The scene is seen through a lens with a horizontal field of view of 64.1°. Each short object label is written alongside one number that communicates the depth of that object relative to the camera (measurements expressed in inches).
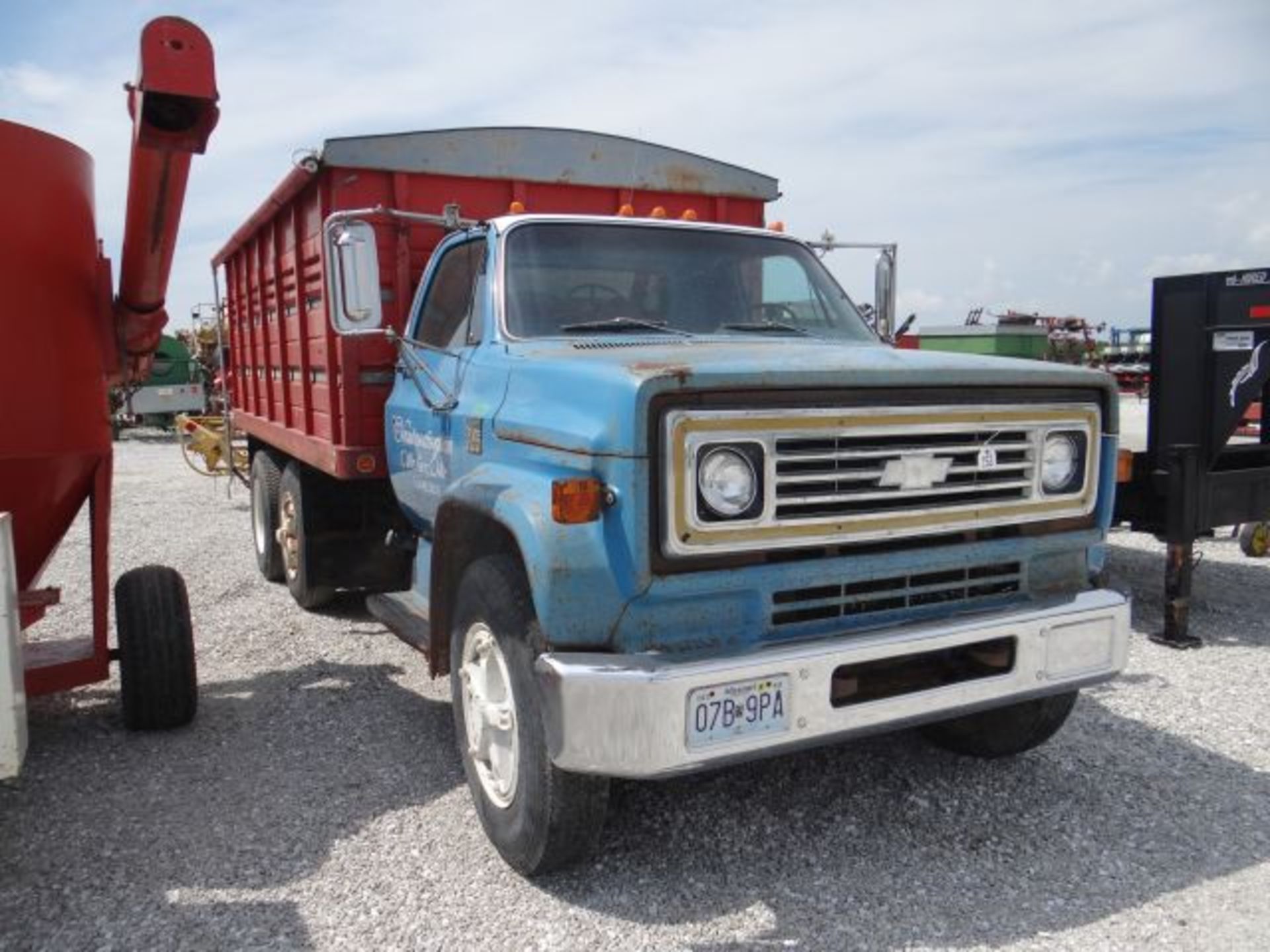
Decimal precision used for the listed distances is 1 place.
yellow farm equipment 435.2
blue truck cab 106.1
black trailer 224.4
